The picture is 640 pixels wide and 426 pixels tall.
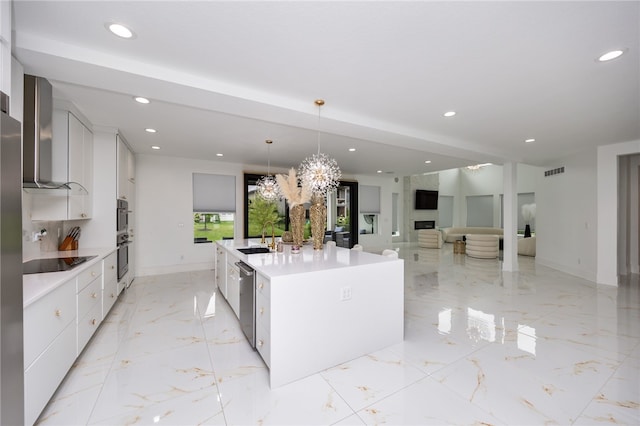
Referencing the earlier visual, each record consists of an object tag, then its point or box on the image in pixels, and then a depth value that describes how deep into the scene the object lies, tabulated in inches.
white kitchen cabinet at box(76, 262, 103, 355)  91.1
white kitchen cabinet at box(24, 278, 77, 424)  61.5
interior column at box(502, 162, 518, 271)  233.9
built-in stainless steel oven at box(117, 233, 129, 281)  156.4
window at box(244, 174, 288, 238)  265.4
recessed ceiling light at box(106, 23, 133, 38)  69.9
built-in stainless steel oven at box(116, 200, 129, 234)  155.8
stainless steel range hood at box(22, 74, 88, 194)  80.4
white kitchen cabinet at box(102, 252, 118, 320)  120.8
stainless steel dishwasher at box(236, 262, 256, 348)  95.7
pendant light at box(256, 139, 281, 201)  192.6
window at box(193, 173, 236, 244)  247.3
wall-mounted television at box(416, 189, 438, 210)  454.9
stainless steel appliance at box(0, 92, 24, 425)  46.0
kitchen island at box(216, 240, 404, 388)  79.8
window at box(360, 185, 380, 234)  370.3
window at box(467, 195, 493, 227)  469.4
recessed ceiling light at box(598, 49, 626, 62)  80.4
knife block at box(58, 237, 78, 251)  129.5
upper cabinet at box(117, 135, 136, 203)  161.3
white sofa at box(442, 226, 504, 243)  402.0
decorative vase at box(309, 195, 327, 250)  122.3
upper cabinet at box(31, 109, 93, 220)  108.3
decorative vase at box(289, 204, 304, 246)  131.8
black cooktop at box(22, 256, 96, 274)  87.4
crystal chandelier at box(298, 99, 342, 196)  125.9
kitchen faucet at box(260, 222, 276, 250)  130.8
